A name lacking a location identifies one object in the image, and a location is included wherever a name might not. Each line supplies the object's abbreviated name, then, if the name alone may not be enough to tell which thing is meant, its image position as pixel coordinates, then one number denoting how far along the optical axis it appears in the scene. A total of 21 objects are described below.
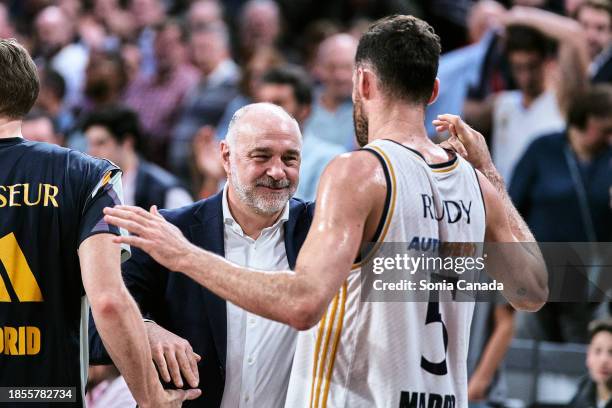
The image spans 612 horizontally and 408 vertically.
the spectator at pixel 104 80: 21.00
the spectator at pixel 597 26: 17.17
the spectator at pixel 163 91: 21.80
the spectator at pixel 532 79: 16.14
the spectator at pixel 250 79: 19.30
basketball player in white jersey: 7.00
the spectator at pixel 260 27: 22.94
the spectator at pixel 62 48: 24.34
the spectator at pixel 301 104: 14.30
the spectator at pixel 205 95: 20.47
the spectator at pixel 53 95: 21.47
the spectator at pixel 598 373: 12.26
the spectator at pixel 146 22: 24.98
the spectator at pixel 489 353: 14.12
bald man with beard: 8.68
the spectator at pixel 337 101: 17.17
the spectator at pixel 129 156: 15.78
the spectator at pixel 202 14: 23.42
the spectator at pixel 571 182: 14.57
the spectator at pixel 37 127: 17.30
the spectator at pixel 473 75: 18.06
